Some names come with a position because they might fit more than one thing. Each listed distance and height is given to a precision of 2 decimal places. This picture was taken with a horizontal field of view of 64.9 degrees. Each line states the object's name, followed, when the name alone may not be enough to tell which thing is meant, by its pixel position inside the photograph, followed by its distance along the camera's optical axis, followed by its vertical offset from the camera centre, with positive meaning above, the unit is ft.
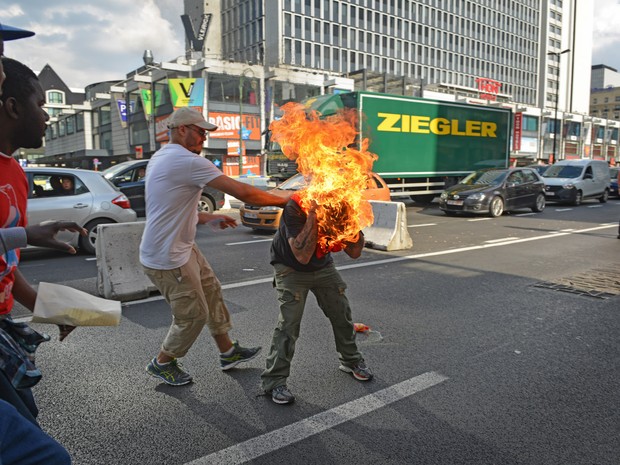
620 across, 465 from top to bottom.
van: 67.10 -0.91
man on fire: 10.85 -1.18
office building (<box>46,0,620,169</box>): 136.67 +60.66
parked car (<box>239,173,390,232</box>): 39.14 -3.21
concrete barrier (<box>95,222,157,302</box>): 20.49 -3.92
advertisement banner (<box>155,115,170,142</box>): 136.36 +12.15
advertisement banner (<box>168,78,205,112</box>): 126.62 +21.31
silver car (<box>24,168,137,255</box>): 28.78 -1.72
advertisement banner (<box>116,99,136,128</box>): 159.43 +20.55
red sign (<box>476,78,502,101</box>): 235.61 +42.54
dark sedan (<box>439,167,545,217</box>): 51.83 -2.07
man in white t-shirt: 10.57 -1.26
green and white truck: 56.13 +4.45
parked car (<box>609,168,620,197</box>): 79.77 -1.51
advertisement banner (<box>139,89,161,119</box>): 142.16 +20.77
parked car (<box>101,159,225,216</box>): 44.62 -0.62
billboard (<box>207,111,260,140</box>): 131.44 +13.12
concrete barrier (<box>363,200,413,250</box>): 32.48 -3.82
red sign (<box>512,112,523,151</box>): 196.67 +17.47
